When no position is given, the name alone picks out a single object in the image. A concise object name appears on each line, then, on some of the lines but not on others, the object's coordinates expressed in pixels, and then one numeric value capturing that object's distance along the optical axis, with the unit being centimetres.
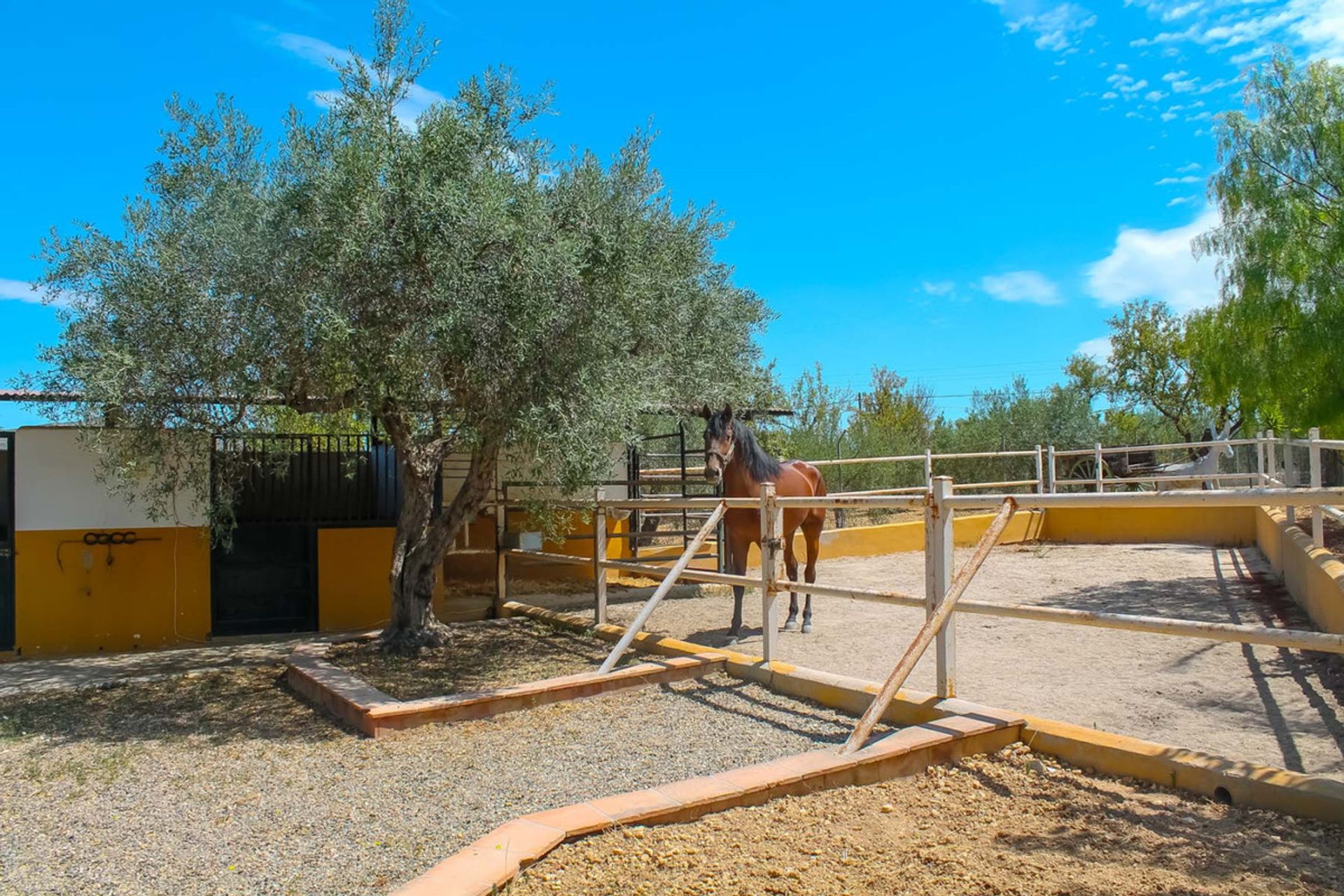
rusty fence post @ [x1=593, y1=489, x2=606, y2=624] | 719
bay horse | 707
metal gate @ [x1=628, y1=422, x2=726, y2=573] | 914
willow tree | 877
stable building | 717
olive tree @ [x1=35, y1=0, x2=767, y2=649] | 506
